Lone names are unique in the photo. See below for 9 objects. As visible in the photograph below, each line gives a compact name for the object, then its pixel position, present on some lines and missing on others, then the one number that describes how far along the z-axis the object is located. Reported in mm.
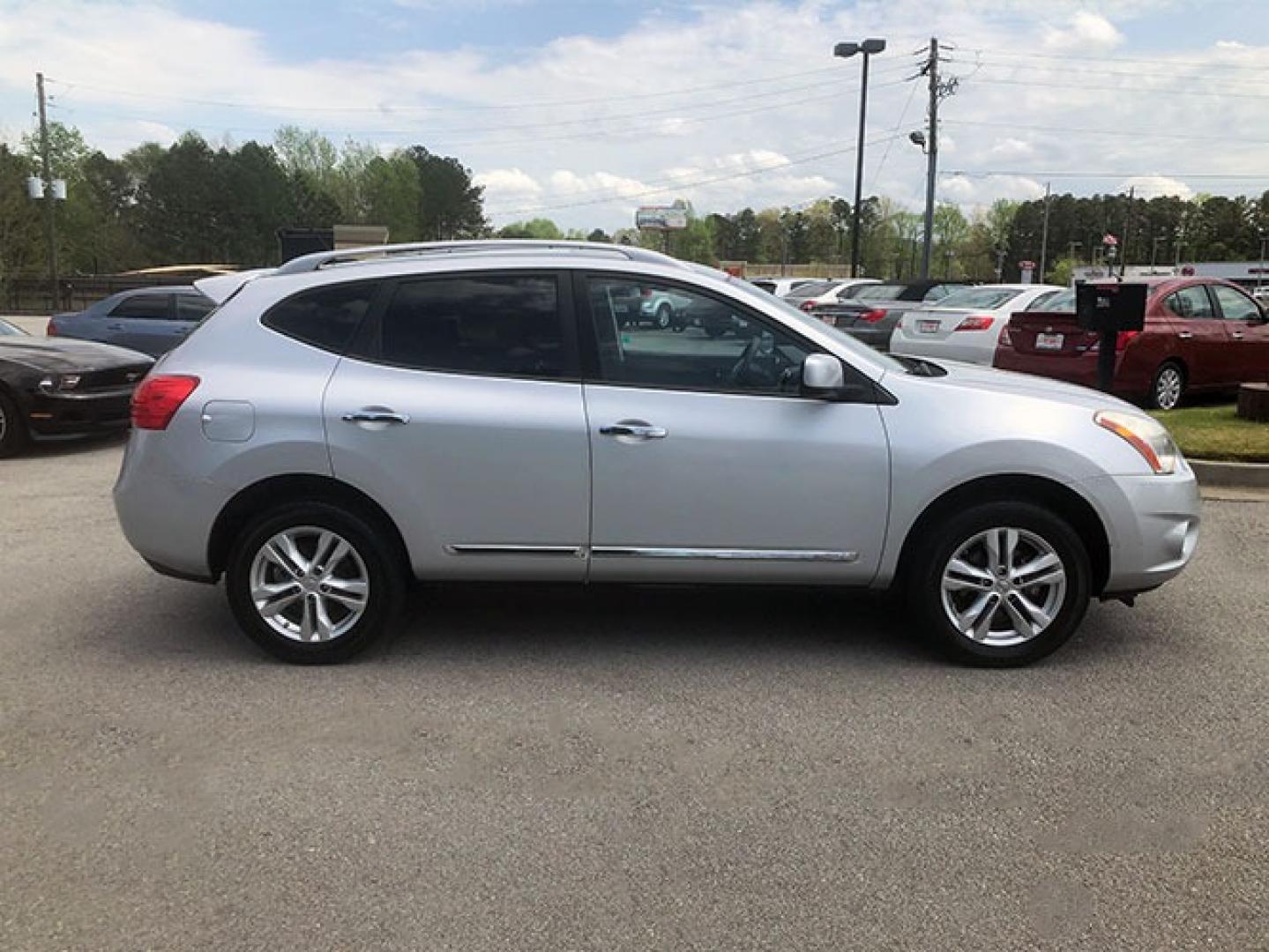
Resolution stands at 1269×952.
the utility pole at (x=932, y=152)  34688
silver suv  4203
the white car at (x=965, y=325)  12750
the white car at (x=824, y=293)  20034
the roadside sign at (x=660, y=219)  71062
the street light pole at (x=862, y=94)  27172
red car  10602
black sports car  9312
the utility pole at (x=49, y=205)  45219
